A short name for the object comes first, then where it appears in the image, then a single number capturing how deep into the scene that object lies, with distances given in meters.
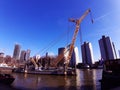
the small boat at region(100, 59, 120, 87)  20.25
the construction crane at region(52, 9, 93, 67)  45.86
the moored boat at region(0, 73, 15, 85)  20.89
